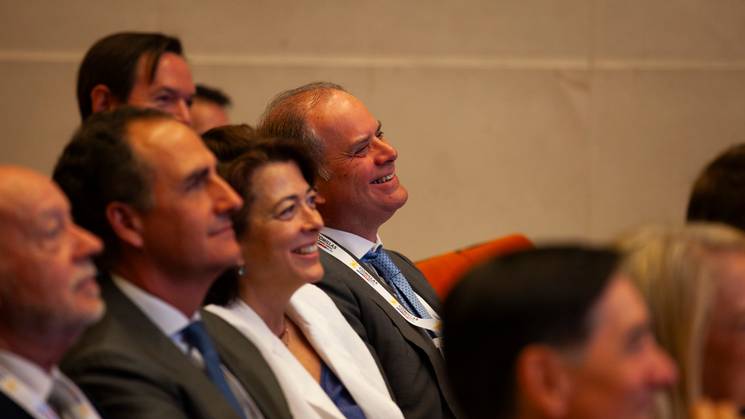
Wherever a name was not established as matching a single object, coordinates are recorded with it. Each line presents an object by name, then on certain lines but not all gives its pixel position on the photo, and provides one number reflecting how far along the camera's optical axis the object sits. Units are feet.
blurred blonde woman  12.52
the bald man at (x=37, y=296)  12.27
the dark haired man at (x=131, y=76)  21.27
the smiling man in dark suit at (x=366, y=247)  20.86
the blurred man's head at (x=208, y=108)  31.37
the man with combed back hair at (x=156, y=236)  14.61
